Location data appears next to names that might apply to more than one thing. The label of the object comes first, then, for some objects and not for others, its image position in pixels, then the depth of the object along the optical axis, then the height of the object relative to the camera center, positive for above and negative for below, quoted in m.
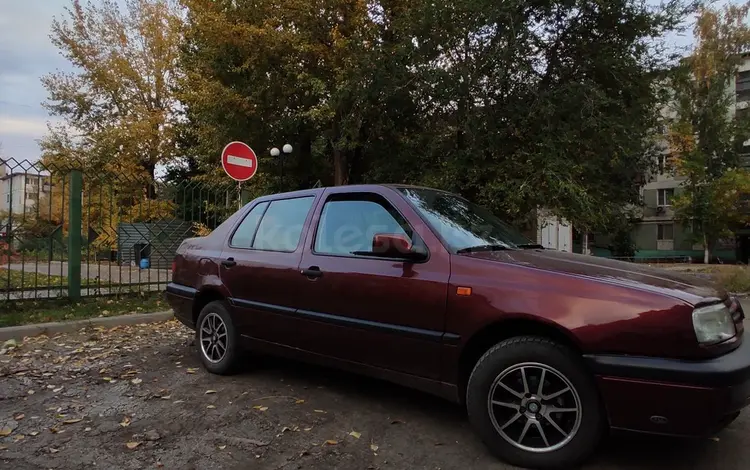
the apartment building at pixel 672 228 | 36.00 +1.21
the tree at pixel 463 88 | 11.01 +3.85
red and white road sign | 8.70 +1.40
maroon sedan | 2.59 -0.47
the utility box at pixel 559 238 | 23.76 +0.25
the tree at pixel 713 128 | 31.44 +7.30
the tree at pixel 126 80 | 24.25 +7.87
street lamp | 15.96 +2.81
